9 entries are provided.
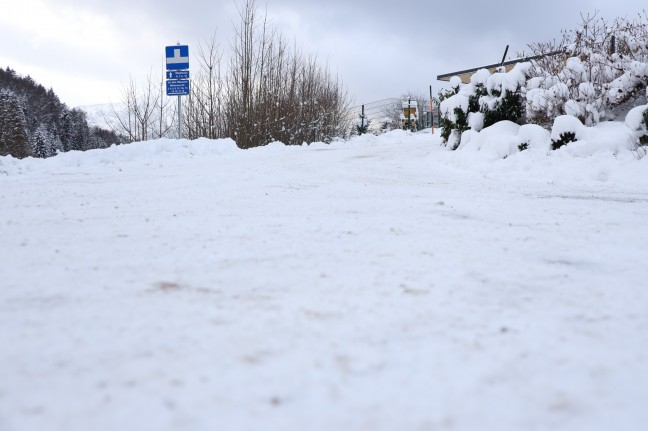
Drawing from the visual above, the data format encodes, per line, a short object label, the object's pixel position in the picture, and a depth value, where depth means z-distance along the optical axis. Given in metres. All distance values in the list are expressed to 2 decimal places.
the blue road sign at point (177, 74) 10.77
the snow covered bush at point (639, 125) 5.65
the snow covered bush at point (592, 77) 6.57
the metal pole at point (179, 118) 10.61
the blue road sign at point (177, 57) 10.80
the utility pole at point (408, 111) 23.08
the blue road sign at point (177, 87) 10.70
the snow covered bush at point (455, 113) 8.48
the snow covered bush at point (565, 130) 6.18
